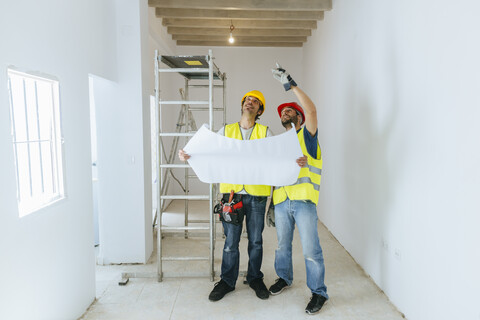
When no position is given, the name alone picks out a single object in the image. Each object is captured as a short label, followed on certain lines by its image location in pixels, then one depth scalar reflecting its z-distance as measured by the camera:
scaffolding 3.25
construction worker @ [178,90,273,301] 3.09
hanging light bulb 5.83
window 2.24
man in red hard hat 2.82
